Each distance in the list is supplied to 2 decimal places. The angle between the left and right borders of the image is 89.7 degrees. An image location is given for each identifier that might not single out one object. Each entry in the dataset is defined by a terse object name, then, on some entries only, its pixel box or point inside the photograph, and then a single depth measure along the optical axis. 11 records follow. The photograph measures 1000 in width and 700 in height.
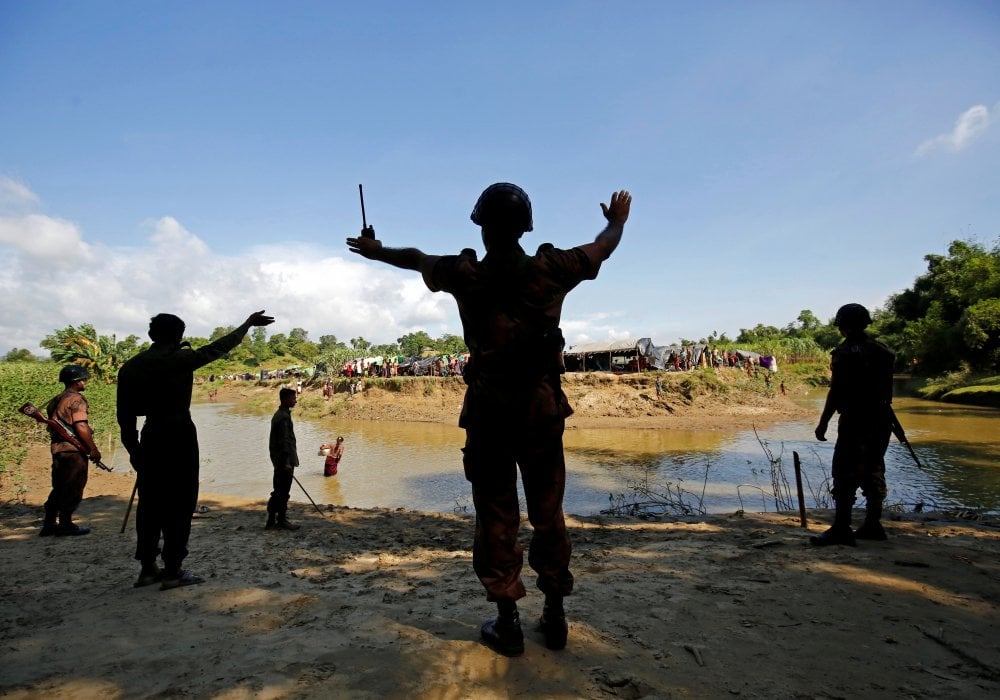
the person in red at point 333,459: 12.81
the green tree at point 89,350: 28.83
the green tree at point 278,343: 86.87
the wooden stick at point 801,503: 5.43
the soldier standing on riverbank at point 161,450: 3.60
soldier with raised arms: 2.35
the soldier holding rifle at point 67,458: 5.65
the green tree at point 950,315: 27.86
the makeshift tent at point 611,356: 29.94
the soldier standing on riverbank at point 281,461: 6.38
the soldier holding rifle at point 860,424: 4.33
